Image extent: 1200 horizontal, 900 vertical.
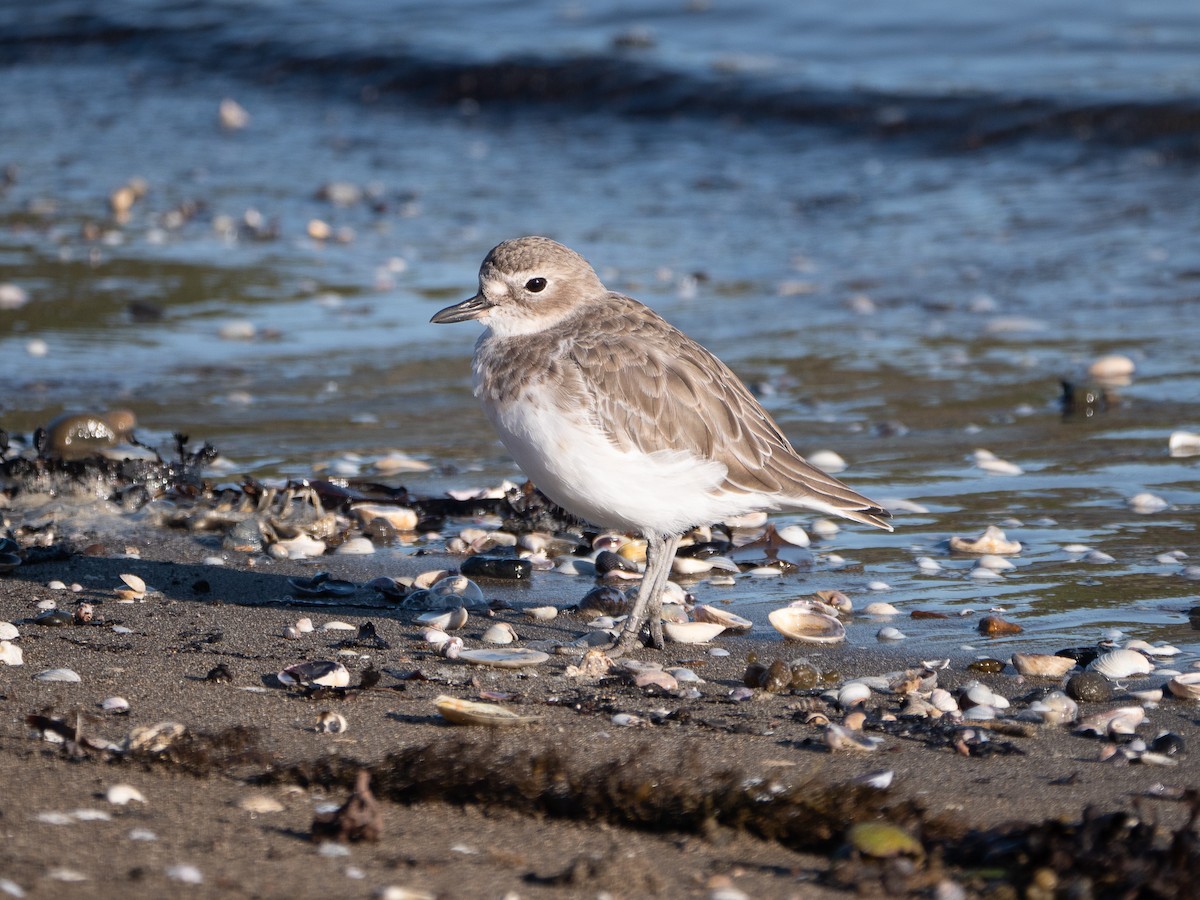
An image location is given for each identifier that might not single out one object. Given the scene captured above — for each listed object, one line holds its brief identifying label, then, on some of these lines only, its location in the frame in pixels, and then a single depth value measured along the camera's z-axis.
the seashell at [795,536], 11.62
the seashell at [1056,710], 8.09
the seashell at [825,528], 11.90
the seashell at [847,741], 7.62
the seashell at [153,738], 7.21
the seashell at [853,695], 8.34
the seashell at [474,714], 7.77
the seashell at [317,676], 8.40
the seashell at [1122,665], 8.69
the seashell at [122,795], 6.64
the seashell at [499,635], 9.45
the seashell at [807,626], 9.47
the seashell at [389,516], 11.98
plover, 9.28
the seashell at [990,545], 11.09
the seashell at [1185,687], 8.32
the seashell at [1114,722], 7.89
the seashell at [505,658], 8.91
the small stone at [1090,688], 8.41
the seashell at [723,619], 9.82
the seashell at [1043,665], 8.80
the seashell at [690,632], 9.63
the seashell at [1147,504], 11.91
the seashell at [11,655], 8.51
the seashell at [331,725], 7.71
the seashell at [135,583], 10.20
